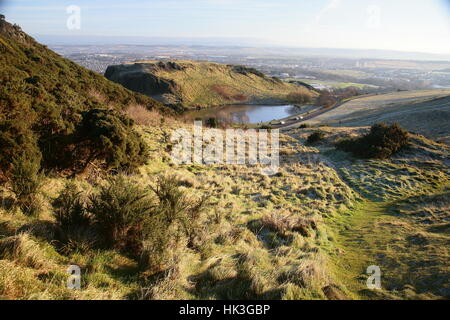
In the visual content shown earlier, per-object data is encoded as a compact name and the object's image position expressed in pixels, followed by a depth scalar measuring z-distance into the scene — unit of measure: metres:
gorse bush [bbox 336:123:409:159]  17.61
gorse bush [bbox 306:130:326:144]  23.77
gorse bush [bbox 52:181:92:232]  4.82
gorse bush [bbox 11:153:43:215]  5.13
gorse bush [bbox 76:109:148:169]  8.67
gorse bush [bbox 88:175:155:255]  4.91
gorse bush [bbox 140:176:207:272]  4.57
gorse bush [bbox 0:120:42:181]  5.98
